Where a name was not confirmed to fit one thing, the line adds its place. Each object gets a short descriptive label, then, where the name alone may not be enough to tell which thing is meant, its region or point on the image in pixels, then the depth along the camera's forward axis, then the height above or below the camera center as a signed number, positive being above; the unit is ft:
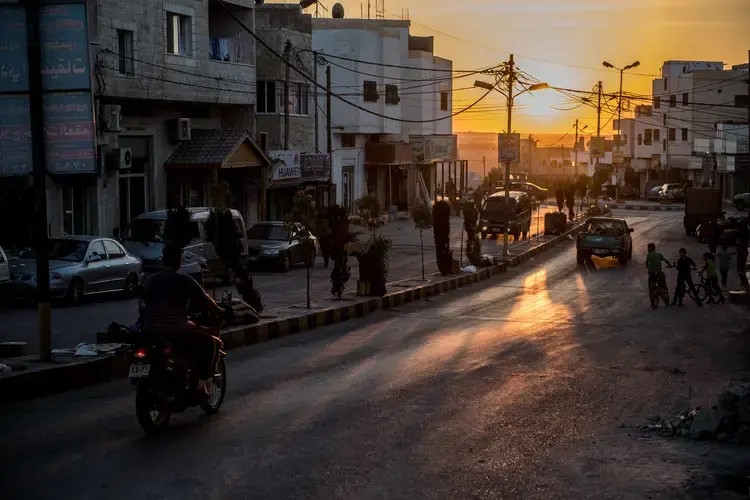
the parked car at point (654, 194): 329.93 -11.96
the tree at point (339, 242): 76.95 -5.87
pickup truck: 133.80 -10.22
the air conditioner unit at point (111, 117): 106.01 +3.62
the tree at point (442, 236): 105.29 -7.70
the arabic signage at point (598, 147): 279.90 +1.51
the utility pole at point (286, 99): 150.51 +7.42
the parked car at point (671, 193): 307.78 -10.84
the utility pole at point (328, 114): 159.74 +5.66
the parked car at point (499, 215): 169.68 -9.13
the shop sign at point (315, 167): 157.58 -1.73
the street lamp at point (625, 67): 272.92 +20.73
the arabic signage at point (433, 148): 226.99 +1.31
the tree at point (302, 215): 76.38 -4.02
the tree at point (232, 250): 65.26 -5.52
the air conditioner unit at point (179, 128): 124.67 +2.93
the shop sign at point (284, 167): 145.59 -1.57
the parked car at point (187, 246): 88.43 -7.01
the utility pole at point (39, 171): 43.52 -0.57
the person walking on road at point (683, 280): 89.30 -10.09
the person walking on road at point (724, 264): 103.09 -10.07
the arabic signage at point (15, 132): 44.73 +0.99
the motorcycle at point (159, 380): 32.73 -6.58
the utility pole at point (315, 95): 164.25 +8.81
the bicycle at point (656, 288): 89.45 -10.57
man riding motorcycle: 33.68 -4.56
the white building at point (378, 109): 198.80 +8.52
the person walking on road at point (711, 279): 90.58 -10.14
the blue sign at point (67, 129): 44.16 +1.05
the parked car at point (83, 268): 73.77 -7.48
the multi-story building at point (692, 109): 325.58 +13.08
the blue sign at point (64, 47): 43.68 +4.19
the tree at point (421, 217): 110.93 -6.15
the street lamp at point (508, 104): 134.51 +5.97
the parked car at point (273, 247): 109.19 -8.89
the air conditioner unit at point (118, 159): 109.50 -0.31
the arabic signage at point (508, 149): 136.46 +0.55
